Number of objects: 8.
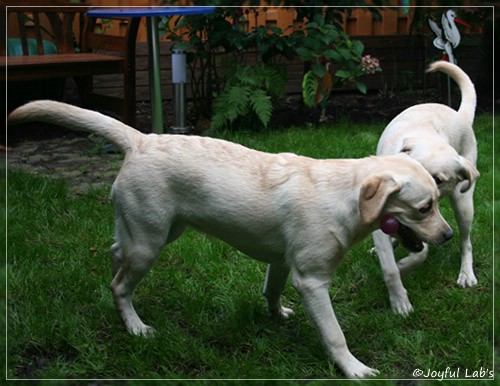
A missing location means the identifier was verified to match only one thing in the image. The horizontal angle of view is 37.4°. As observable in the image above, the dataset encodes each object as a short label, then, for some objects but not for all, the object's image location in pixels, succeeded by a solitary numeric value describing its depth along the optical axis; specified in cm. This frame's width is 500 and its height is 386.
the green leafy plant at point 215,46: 353
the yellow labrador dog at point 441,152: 311
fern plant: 385
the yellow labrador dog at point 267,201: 269
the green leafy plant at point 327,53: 361
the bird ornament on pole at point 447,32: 348
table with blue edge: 281
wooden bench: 299
